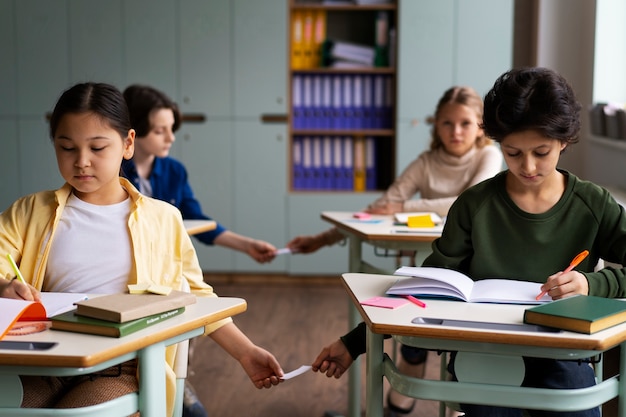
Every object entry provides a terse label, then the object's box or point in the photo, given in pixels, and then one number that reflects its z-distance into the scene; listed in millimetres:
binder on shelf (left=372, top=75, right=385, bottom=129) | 5438
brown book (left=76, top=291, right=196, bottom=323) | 1461
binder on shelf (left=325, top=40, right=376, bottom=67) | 5348
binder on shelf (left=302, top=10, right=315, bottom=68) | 5383
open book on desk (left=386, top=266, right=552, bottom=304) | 1747
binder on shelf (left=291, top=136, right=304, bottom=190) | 5492
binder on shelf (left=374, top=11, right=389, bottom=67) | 5367
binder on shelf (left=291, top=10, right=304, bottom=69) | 5387
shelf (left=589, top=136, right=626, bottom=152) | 4208
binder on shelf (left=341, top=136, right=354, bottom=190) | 5488
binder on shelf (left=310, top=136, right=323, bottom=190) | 5486
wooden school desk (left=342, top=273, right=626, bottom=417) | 1492
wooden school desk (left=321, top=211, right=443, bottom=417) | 2766
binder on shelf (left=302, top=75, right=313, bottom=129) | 5422
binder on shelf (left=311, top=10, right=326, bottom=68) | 5379
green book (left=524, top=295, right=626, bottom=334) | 1494
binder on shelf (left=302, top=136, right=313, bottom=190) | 5484
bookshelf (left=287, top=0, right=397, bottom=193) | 5379
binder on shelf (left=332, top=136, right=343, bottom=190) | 5480
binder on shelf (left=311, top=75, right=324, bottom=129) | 5422
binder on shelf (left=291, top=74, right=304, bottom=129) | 5434
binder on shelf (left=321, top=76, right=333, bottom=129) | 5422
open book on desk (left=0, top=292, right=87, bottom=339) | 1481
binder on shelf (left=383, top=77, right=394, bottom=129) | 5453
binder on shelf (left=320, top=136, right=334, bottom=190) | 5477
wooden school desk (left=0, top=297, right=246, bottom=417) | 1358
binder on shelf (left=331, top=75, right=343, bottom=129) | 5422
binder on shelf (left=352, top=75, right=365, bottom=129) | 5430
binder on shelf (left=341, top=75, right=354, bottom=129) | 5414
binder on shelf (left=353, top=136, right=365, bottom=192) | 5484
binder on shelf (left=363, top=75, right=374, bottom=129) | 5441
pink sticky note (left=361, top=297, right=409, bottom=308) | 1702
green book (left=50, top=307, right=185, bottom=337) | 1452
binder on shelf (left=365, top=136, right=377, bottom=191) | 5494
